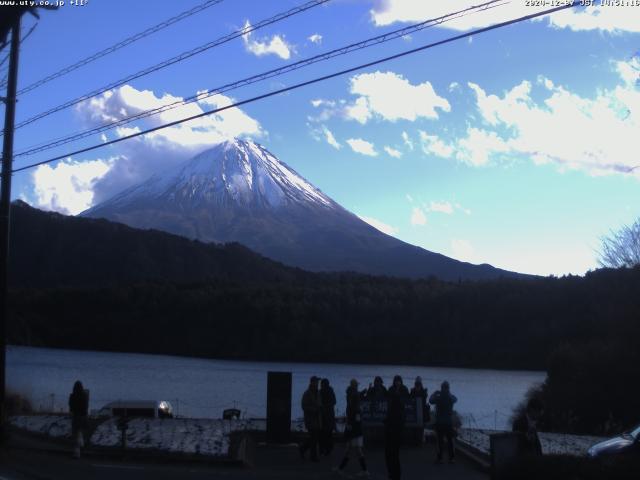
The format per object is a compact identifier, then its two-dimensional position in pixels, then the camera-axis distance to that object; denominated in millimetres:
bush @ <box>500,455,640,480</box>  9883
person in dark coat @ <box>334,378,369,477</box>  14617
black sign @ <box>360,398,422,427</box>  18594
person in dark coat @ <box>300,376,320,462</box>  16125
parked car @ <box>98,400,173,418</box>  27734
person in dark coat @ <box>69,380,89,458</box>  16922
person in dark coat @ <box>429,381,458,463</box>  16359
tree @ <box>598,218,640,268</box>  43219
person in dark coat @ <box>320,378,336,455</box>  16875
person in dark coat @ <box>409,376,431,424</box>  18906
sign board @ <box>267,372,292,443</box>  18422
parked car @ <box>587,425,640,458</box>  12406
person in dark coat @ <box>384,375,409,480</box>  13469
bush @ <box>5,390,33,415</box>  25981
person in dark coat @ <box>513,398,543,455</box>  12754
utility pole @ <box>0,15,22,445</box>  19250
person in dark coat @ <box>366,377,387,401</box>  18547
